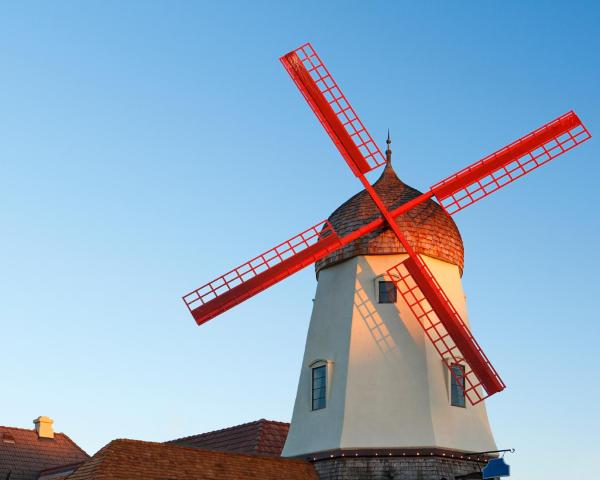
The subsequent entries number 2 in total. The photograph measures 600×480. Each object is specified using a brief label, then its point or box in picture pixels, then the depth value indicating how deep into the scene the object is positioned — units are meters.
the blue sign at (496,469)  19.44
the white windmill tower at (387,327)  21.17
